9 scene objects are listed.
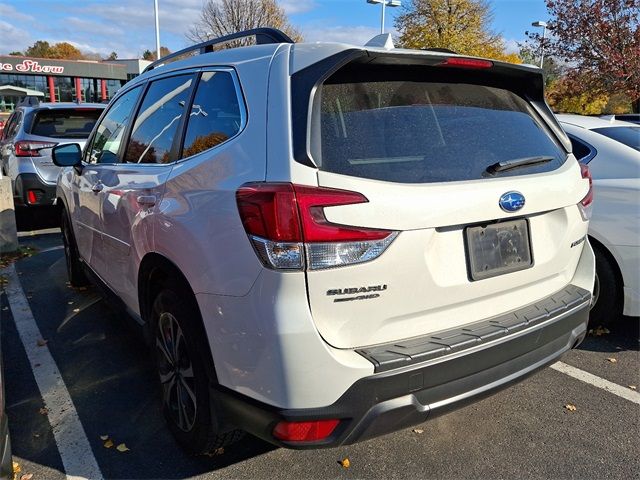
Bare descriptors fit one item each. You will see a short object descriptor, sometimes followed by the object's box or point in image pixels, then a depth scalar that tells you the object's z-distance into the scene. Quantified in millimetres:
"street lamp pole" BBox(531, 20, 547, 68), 20052
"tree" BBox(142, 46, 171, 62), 86988
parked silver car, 7520
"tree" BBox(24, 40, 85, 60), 86375
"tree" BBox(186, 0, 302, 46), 24672
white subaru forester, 1893
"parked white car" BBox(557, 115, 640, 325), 3730
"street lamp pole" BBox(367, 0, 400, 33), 24500
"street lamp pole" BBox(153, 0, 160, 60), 26369
